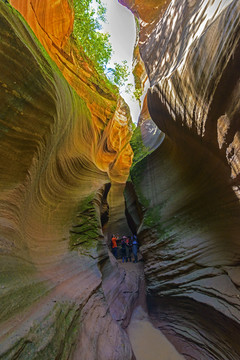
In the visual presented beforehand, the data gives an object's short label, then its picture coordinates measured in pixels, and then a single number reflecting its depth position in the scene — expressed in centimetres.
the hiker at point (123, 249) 970
